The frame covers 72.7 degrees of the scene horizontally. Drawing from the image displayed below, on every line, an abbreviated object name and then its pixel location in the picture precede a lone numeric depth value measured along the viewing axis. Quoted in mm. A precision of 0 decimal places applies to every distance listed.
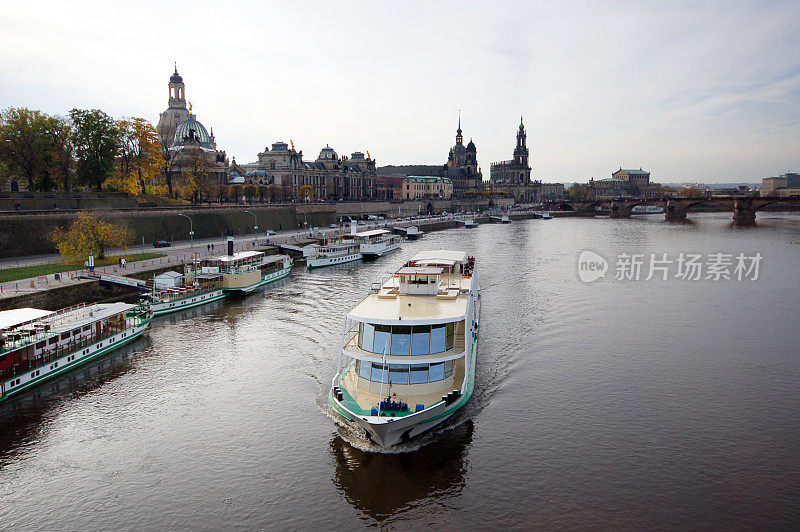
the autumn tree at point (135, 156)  82250
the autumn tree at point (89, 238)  52938
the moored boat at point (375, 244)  82375
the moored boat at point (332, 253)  73656
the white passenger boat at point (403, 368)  22469
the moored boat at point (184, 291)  45844
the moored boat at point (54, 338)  29000
